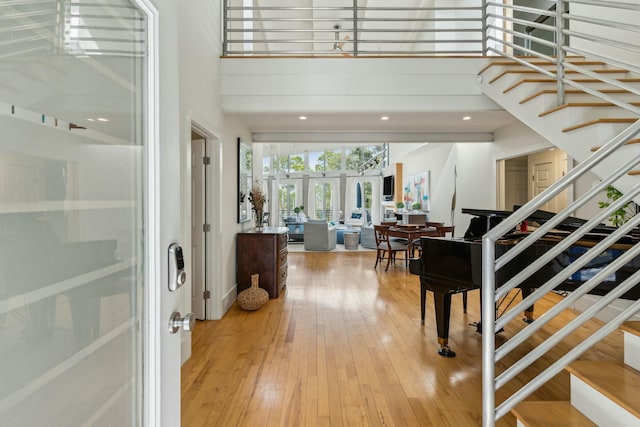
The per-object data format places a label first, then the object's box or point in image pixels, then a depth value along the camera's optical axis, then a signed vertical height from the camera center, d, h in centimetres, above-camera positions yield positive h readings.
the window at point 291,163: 1448 +182
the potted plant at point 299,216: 1176 -37
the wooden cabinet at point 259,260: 448 -71
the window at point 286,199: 1424 +28
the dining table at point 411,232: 631 -49
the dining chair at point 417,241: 578 -54
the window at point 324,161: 1436 +188
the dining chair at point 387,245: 651 -76
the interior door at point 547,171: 521 +57
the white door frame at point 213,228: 373 -25
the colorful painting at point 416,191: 967 +44
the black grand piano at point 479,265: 240 -47
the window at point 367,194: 1391 +48
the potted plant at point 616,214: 290 -7
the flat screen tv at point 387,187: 1229 +71
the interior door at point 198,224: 374 -20
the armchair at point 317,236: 891 -80
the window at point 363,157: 1359 +200
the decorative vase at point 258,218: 484 -18
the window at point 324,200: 1446 +24
